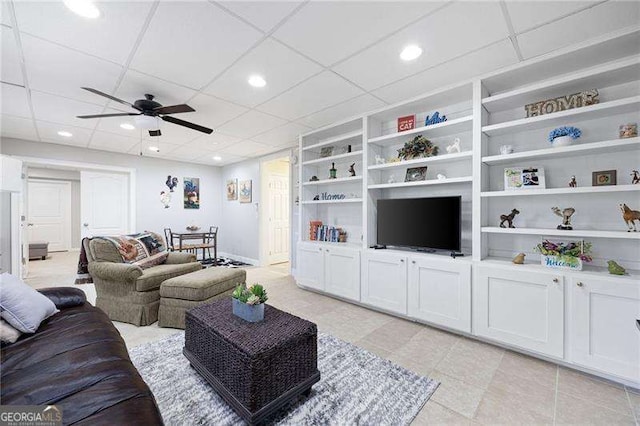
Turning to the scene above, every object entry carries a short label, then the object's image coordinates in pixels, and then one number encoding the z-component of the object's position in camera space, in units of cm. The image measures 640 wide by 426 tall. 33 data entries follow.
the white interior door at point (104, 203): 546
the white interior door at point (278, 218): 633
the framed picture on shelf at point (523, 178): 239
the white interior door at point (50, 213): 783
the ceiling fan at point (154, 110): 264
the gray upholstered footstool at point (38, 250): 658
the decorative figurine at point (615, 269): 193
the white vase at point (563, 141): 223
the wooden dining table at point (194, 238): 589
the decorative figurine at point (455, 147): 284
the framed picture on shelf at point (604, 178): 209
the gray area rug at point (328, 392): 157
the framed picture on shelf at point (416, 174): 317
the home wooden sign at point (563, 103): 217
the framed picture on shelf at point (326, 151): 428
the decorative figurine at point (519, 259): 238
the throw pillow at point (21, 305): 152
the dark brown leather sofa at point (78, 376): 99
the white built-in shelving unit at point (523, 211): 197
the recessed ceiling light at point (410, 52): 212
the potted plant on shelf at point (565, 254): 212
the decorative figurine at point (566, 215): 225
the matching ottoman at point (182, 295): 273
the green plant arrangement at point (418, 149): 308
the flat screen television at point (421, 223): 278
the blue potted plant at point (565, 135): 222
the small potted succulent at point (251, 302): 181
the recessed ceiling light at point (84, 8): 164
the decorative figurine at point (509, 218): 255
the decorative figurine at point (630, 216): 195
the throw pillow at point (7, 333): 145
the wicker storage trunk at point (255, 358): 146
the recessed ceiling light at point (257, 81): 258
